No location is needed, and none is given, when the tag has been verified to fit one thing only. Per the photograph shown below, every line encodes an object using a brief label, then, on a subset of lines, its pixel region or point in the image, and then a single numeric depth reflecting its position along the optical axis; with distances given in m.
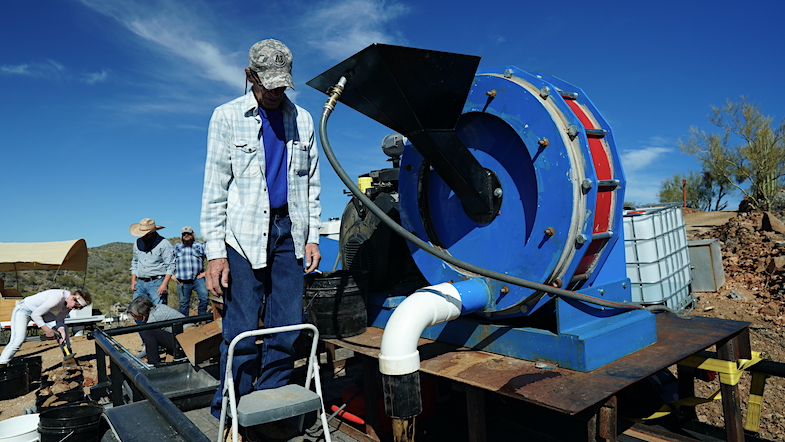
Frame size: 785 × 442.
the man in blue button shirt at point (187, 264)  8.00
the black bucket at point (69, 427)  2.88
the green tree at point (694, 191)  32.50
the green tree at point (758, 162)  23.14
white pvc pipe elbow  2.18
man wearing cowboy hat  7.35
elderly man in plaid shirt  2.48
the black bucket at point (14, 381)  5.79
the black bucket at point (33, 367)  6.63
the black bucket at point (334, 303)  3.31
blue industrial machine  2.36
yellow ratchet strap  2.61
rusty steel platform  2.00
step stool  2.07
